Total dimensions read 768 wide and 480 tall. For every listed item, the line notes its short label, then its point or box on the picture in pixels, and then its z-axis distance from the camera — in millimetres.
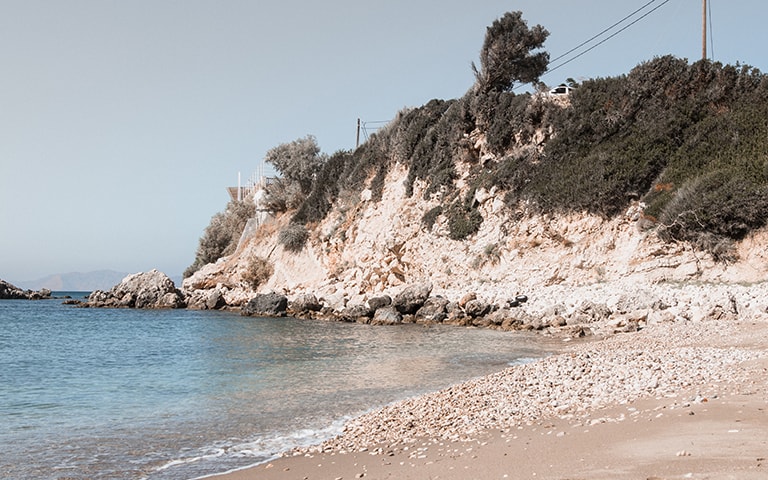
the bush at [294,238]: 39906
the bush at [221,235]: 52656
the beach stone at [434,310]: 24078
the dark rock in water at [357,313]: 26812
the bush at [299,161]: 46562
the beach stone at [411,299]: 25781
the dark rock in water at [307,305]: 30641
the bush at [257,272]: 40469
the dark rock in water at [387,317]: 24672
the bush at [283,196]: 45781
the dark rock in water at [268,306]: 31359
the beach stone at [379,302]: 26938
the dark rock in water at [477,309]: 23141
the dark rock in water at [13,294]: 67750
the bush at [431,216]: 31344
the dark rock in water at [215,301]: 38250
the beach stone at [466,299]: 24500
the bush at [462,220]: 29000
